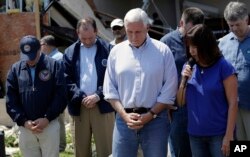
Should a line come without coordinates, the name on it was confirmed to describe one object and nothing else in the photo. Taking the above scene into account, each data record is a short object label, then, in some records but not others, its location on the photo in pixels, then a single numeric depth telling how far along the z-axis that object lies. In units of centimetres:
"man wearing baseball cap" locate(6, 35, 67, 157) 516
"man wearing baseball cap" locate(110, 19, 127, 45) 671
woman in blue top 409
